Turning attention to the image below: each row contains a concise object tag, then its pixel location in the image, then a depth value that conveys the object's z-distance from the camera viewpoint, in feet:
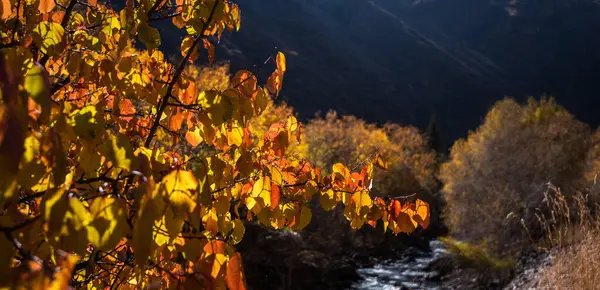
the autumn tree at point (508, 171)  60.03
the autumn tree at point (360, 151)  88.89
